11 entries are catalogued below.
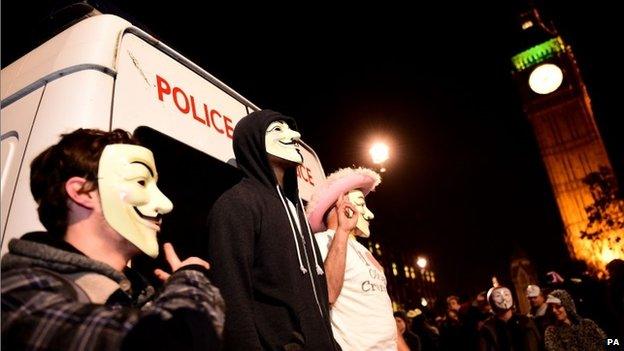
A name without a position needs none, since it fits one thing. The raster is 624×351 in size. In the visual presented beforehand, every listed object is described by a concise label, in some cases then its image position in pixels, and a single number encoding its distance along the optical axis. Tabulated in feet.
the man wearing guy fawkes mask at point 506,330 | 23.39
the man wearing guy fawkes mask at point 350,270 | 10.27
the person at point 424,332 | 29.30
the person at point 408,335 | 27.94
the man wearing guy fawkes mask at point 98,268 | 4.28
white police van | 7.06
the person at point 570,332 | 22.39
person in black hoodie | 7.12
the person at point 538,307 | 24.80
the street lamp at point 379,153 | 30.07
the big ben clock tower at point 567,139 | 182.91
